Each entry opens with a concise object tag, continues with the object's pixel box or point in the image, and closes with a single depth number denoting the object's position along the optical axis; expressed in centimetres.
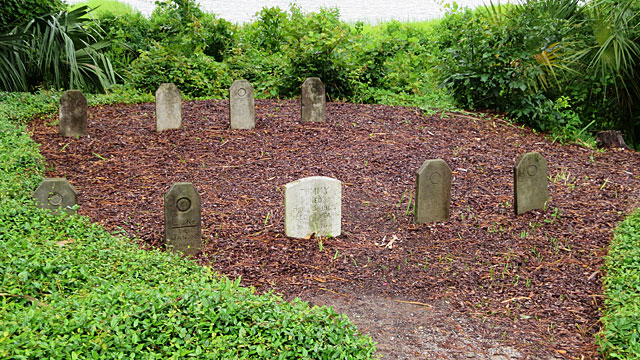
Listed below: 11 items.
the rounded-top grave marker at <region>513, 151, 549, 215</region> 621
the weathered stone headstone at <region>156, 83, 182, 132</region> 880
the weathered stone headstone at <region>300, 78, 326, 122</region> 930
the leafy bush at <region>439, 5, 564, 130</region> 988
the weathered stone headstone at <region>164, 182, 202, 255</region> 506
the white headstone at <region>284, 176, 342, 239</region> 559
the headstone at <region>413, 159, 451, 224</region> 592
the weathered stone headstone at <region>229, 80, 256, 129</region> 901
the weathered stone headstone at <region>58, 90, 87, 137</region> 859
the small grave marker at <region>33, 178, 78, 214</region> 530
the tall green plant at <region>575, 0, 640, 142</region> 950
